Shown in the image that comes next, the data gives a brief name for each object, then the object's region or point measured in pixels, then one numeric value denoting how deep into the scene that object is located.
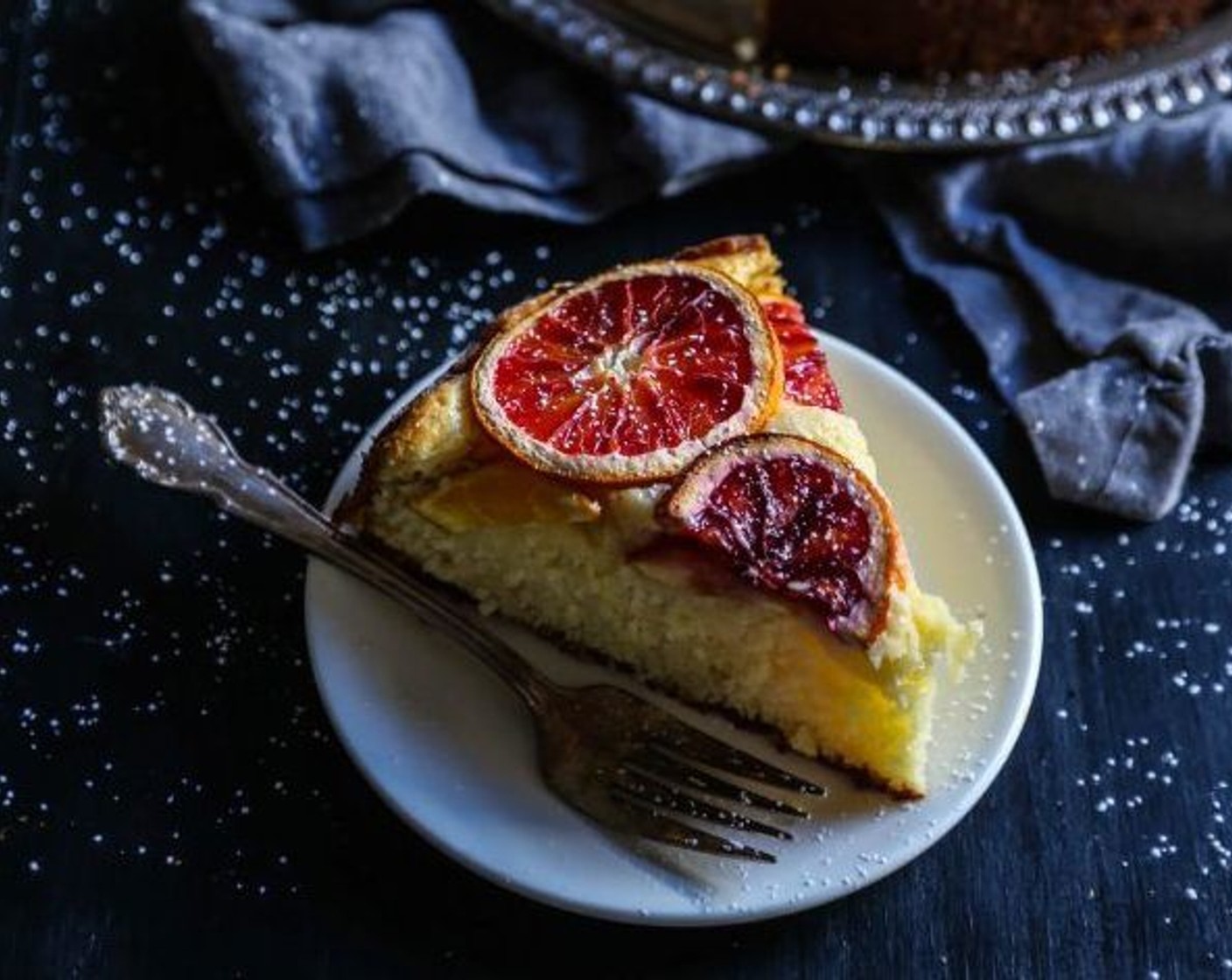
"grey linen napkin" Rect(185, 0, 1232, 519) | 0.60
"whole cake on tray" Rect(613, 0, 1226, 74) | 0.63
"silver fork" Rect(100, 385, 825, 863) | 0.50
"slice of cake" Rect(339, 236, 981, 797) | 0.49
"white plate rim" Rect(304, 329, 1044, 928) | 0.48
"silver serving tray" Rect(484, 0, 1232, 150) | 0.62
